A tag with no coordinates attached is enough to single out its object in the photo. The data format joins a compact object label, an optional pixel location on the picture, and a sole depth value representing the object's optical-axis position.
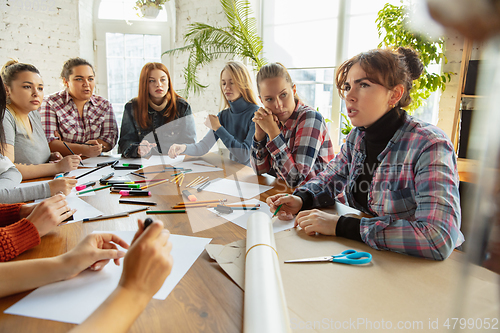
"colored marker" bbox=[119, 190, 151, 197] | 1.21
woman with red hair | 2.27
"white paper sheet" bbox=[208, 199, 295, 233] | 0.91
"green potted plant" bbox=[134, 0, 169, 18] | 3.36
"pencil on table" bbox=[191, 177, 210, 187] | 1.35
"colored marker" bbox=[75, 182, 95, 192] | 1.27
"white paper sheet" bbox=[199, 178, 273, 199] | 1.23
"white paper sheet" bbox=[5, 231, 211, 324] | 0.53
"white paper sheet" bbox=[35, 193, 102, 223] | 0.99
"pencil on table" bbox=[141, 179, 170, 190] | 1.29
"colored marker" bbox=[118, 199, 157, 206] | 1.12
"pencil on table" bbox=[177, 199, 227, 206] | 1.09
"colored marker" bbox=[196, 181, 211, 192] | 1.27
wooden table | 0.51
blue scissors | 0.70
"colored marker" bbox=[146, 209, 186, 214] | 1.01
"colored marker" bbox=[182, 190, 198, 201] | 1.14
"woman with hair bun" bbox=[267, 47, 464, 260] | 0.75
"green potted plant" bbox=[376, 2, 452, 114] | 2.62
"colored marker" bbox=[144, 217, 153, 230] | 0.49
